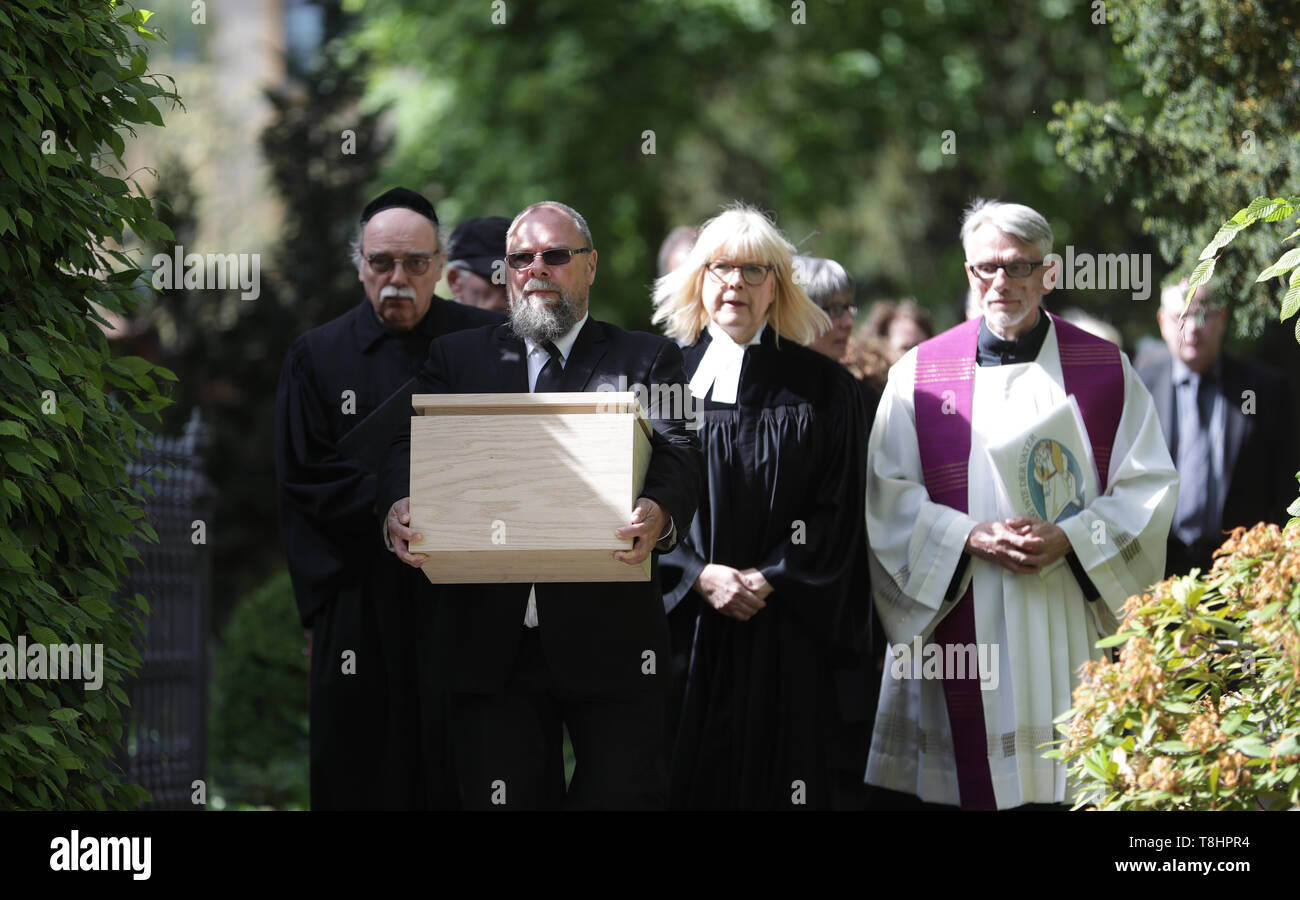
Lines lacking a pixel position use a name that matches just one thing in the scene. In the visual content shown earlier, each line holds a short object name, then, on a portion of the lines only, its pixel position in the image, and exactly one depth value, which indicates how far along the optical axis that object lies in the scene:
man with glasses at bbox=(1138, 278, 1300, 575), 16.86
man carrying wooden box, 12.06
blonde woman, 13.86
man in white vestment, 13.68
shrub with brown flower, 9.81
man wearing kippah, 13.84
